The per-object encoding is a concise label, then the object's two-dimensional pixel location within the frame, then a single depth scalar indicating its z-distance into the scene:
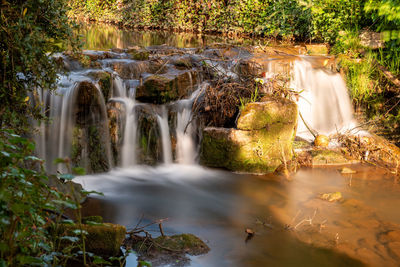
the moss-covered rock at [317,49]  10.09
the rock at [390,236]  4.36
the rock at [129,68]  7.24
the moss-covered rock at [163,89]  6.80
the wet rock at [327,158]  6.78
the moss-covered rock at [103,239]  3.37
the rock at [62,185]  4.48
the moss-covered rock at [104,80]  6.50
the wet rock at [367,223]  4.69
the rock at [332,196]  5.41
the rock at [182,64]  7.79
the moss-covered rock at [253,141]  6.29
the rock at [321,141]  7.18
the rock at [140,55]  7.98
